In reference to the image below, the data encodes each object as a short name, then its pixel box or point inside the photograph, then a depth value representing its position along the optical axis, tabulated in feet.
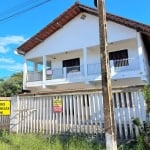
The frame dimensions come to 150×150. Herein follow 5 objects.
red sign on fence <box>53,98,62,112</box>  19.85
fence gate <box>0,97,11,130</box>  22.43
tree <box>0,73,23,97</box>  63.47
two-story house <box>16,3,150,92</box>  32.89
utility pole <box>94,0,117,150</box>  13.67
